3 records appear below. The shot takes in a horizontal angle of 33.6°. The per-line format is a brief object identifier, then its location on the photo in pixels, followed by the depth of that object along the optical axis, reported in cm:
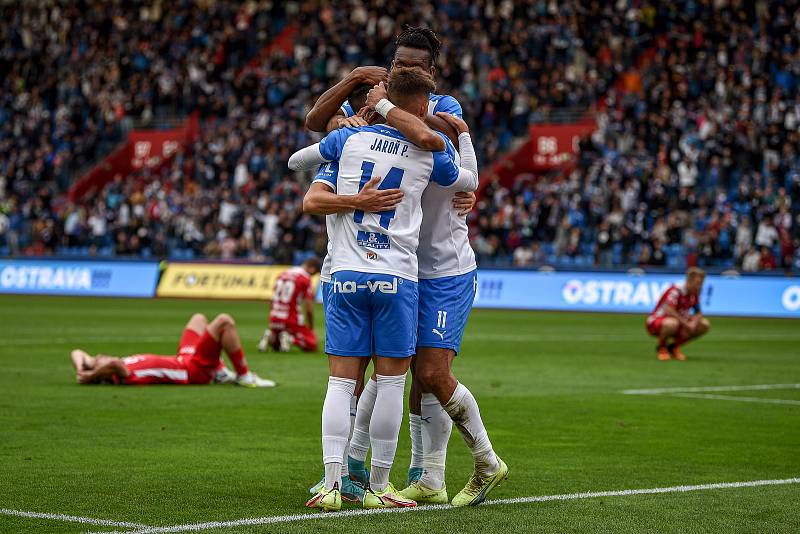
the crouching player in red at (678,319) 1916
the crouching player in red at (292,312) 1902
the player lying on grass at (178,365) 1380
